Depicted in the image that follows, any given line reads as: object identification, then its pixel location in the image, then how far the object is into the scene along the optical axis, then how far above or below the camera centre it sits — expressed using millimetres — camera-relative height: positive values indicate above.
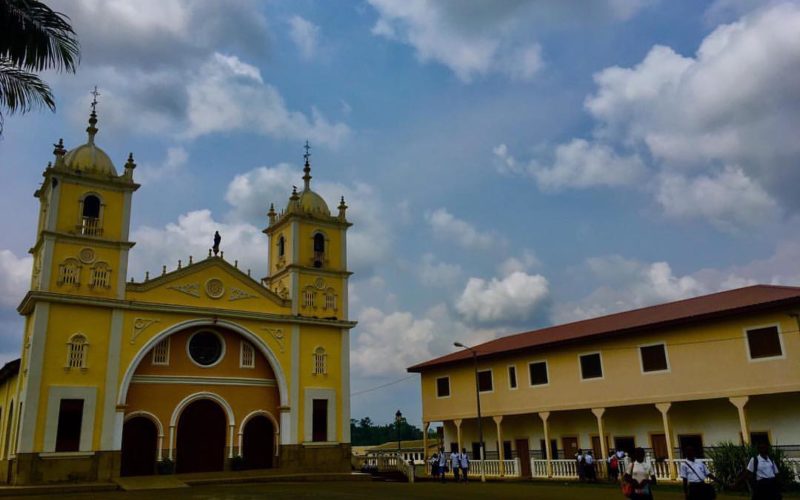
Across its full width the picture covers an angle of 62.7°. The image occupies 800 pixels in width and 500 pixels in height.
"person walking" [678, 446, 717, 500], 9469 -716
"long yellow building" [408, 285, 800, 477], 21422 +1772
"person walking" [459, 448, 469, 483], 26812 -1058
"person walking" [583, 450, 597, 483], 23933 -1271
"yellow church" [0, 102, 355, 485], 23875 +3746
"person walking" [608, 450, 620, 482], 23000 -1213
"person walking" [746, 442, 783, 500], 9750 -710
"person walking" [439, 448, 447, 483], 27609 -1002
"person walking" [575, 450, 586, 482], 23781 -1135
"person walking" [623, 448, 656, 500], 9617 -702
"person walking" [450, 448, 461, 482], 27531 -983
